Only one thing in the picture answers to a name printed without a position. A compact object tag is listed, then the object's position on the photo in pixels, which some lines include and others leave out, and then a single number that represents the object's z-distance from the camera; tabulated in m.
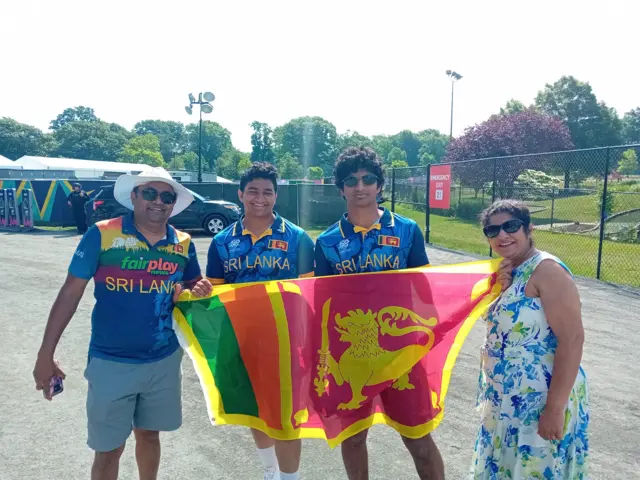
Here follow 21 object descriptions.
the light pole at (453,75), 47.62
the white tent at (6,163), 59.19
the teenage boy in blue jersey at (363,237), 2.99
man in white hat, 2.75
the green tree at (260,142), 109.56
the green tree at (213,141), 137.25
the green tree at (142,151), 102.62
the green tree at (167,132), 148.20
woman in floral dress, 2.39
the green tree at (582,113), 62.28
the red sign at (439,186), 15.58
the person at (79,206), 18.98
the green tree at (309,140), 117.54
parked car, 17.89
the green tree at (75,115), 151.62
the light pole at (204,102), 25.93
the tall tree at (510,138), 36.66
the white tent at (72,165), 63.21
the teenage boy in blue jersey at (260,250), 3.15
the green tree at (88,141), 110.88
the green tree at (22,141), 102.50
